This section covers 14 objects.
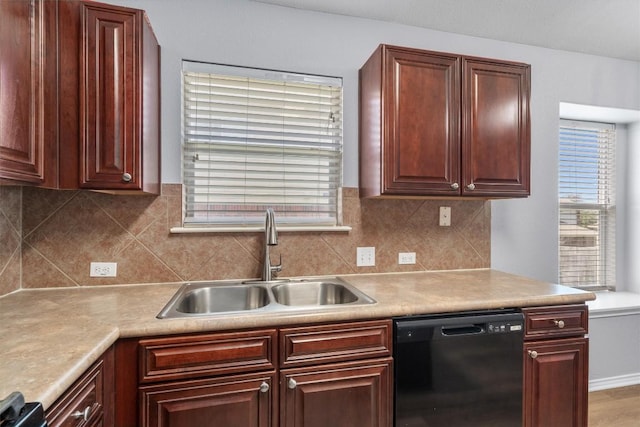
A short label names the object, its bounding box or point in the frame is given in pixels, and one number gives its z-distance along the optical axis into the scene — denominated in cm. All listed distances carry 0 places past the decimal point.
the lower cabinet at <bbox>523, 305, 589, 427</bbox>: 155
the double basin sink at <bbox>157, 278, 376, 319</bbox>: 167
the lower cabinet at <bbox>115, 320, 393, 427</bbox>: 115
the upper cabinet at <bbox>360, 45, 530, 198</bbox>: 177
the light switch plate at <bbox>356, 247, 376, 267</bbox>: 206
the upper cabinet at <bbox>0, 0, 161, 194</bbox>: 127
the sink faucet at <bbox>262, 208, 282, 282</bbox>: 175
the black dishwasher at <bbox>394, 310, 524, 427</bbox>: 138
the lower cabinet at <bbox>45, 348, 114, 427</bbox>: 82
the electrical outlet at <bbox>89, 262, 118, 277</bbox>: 172
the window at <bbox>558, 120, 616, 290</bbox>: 275
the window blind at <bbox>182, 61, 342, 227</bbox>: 189
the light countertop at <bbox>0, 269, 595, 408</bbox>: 83
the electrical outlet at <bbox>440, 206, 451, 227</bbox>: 219
